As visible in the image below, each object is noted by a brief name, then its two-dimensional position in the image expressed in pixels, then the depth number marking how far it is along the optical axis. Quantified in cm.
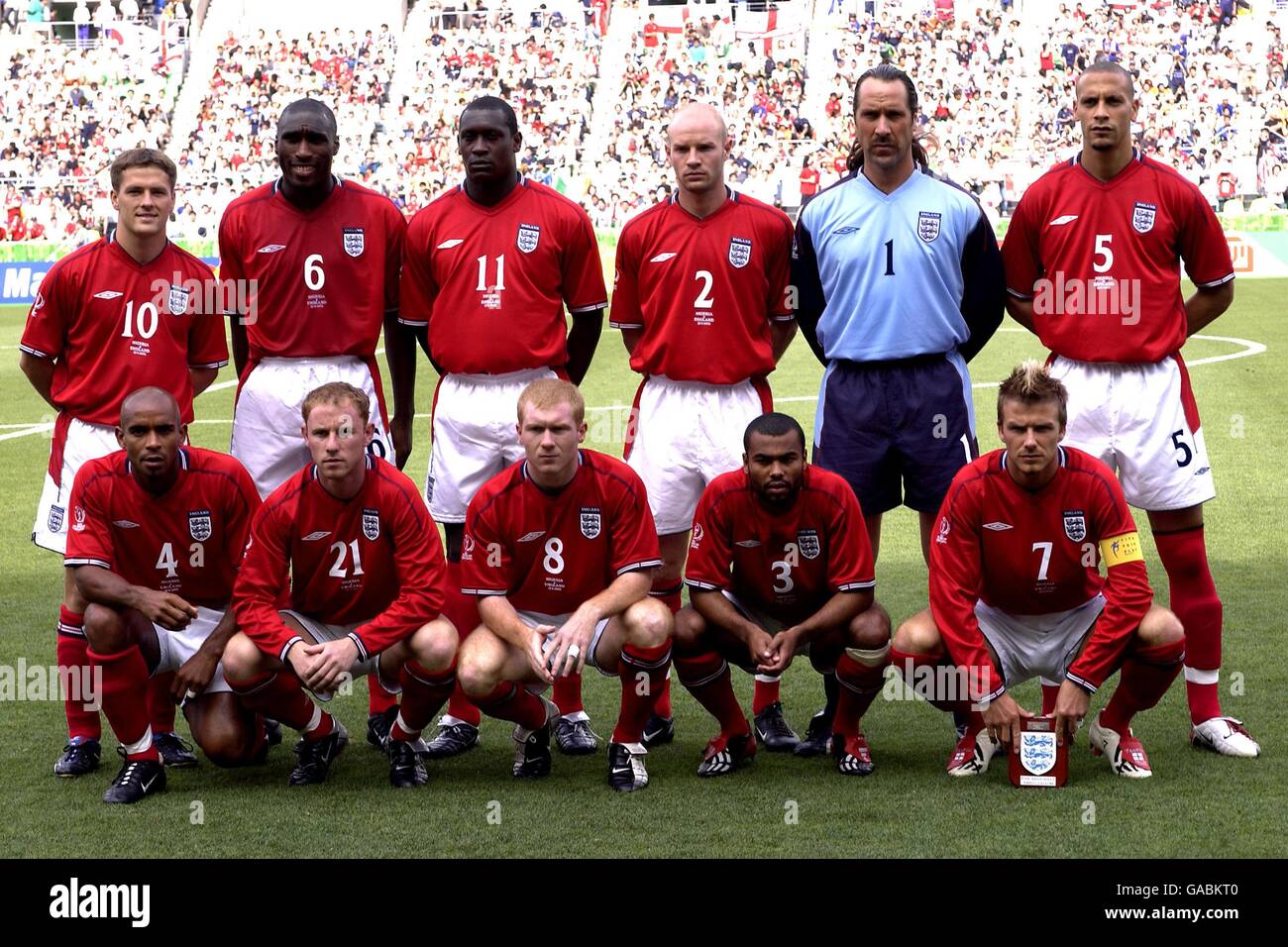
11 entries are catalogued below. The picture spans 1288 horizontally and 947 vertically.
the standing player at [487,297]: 1116
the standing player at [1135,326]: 1039
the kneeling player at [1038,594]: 951
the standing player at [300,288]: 1127
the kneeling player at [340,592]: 966
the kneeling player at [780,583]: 984
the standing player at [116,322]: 1095
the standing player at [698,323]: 1109
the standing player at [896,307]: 1061
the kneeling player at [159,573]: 977
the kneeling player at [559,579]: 977
